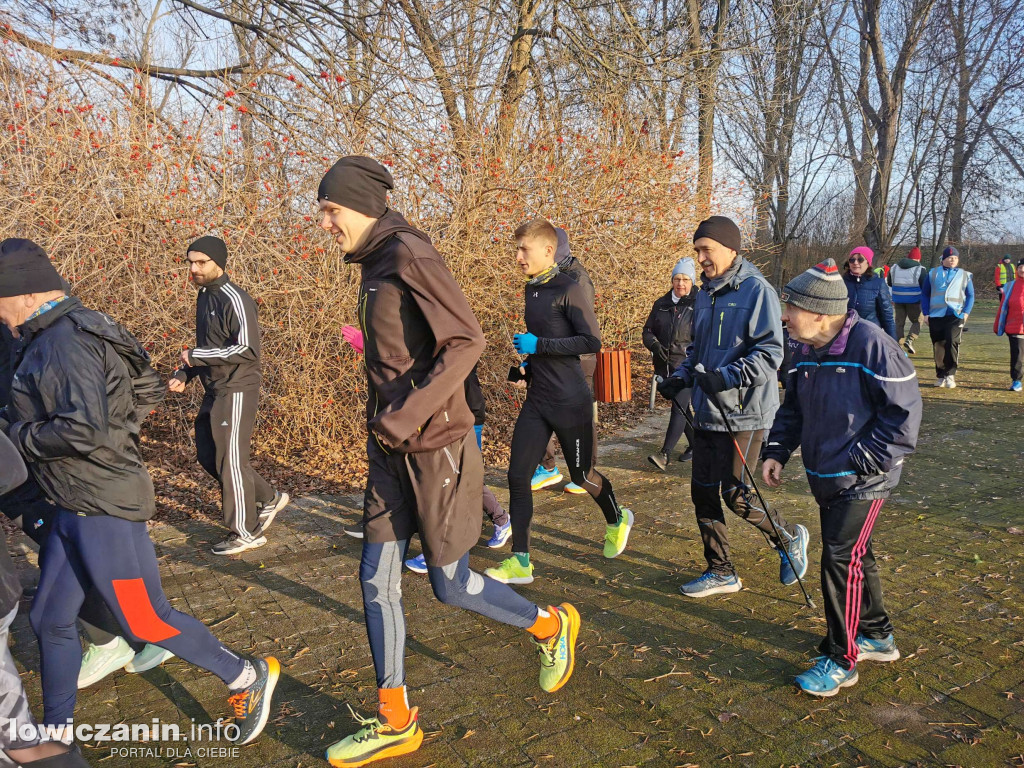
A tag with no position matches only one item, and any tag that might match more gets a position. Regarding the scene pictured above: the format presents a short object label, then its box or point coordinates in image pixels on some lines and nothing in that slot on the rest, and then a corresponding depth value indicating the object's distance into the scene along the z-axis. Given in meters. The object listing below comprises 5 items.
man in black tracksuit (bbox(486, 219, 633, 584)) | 4.42
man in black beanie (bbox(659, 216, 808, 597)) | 3.86
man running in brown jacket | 2.64
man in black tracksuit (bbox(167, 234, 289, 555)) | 4.93
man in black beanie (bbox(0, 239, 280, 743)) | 2.66
